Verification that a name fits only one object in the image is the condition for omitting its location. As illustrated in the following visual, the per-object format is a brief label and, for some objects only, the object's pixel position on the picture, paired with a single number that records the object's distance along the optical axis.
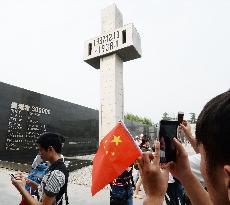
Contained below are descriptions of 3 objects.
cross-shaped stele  9.33
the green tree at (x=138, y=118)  50.88
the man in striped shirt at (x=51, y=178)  1.45
